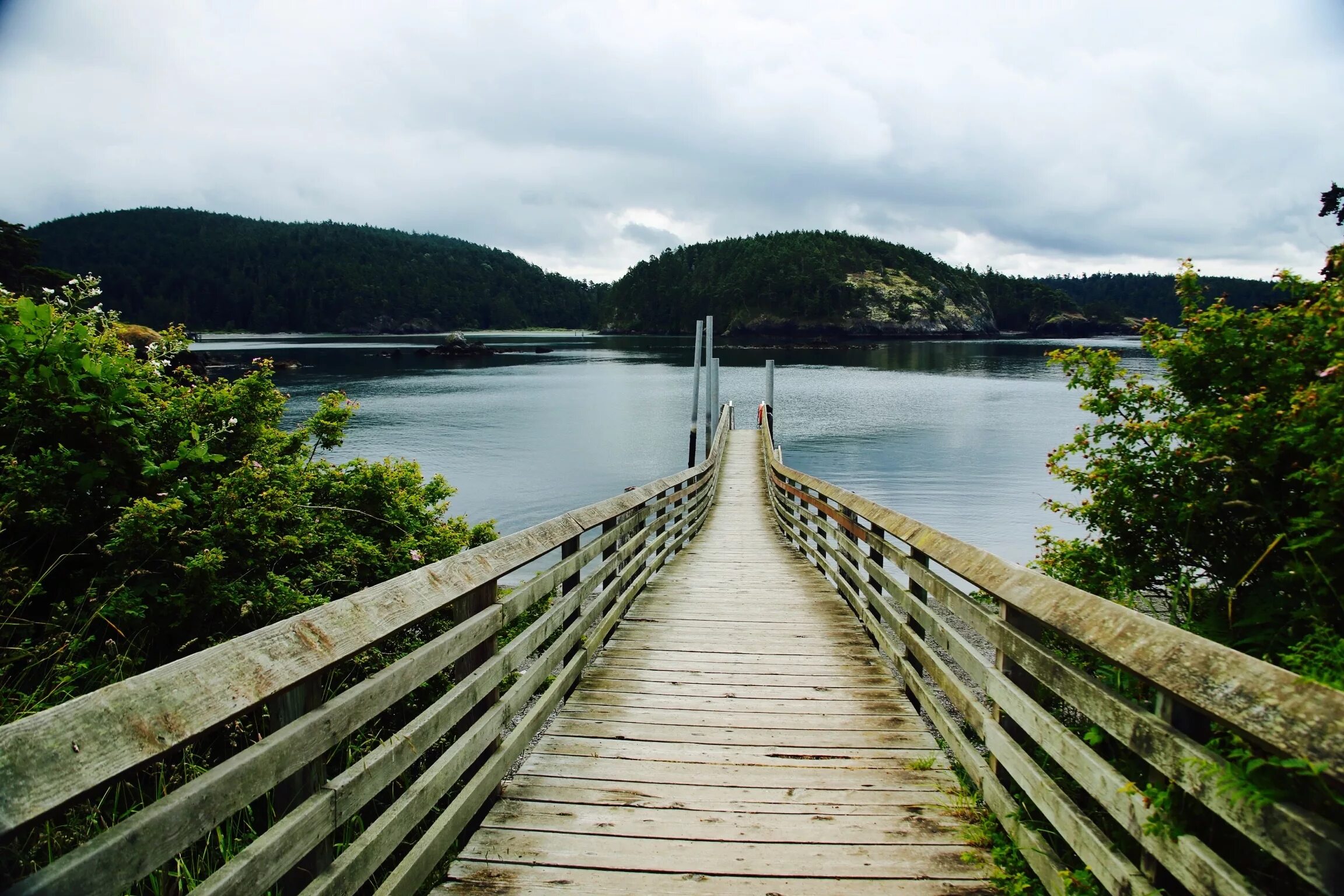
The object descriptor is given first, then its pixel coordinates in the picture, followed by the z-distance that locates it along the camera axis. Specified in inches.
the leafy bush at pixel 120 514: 146.0
